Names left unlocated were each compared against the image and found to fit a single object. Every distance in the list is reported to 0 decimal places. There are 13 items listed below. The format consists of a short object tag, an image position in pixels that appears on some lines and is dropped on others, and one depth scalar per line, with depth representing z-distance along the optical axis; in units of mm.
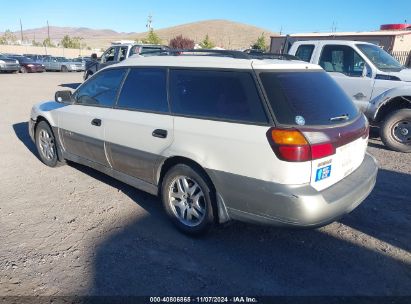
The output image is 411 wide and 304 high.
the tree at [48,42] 78750
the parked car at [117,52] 12859
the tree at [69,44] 79562
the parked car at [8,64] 25464
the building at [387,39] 26606
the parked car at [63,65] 31484
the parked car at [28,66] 27828
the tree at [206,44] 49044
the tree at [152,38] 46303
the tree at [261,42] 51406
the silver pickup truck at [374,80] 6285
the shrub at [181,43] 48406
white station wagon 2621
